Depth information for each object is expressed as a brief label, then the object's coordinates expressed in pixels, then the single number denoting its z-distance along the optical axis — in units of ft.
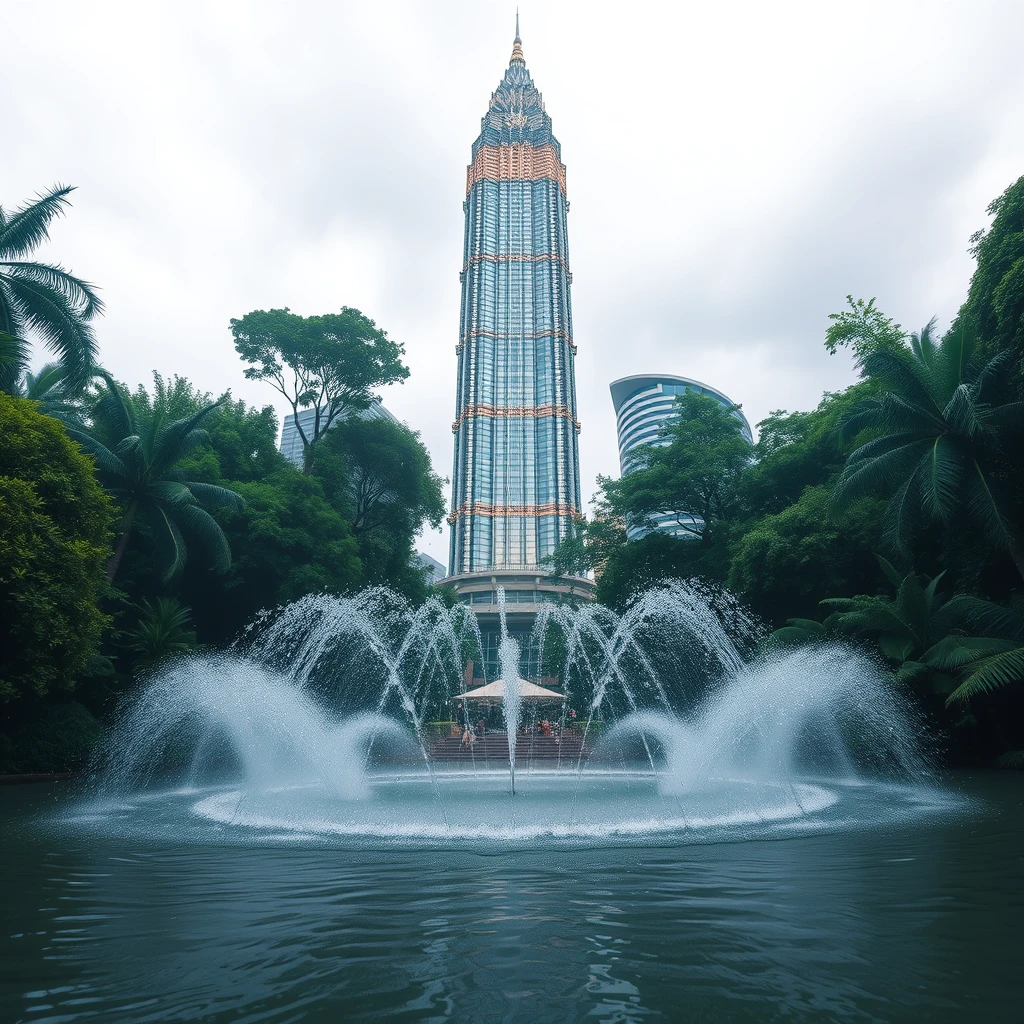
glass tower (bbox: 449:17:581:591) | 294.25
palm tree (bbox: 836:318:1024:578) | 54.70
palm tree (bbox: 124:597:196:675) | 66.85
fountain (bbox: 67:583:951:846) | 30.22
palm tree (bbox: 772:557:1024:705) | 52.85
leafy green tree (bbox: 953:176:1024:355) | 53.06
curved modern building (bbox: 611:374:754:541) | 359.66
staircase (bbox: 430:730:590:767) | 82.17
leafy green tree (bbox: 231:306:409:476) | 106.01
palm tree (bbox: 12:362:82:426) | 73.77
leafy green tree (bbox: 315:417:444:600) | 105.81
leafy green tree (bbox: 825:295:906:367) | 79.82
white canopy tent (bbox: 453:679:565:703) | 93.60
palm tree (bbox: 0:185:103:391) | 59.77
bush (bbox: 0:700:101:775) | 52.90
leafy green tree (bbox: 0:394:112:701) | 47.60
